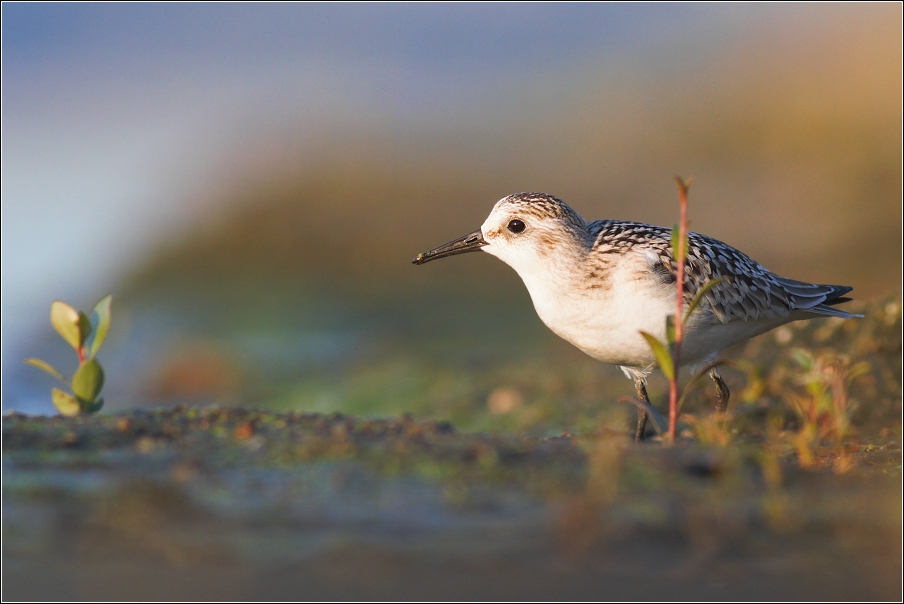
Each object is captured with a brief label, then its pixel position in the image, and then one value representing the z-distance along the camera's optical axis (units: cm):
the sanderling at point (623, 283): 1091
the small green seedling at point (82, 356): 891
